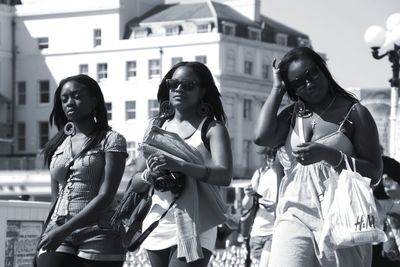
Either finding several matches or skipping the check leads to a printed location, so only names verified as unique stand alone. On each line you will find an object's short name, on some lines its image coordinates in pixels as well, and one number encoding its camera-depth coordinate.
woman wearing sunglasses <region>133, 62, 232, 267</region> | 7.53
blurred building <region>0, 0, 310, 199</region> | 109.81
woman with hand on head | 7.21
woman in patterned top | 7.84
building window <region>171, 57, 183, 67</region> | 110.61
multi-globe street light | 27.00
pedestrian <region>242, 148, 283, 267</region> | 15.08
